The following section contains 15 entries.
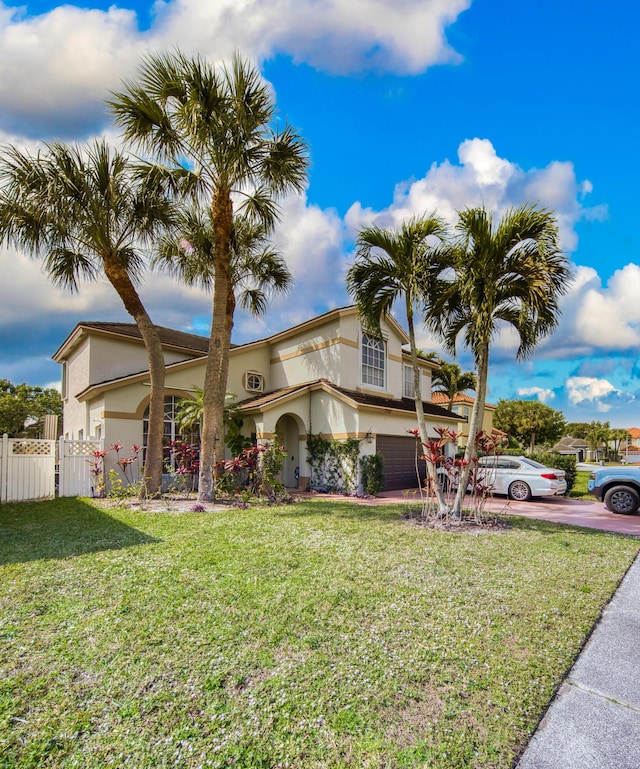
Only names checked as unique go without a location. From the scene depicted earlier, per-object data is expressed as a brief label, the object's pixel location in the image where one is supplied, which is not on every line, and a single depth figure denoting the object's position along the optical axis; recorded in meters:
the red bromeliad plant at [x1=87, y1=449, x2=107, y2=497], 13.39
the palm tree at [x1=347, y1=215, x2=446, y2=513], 9.90
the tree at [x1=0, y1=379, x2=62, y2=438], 34.69
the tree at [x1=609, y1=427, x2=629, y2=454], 76.94
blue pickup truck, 11.46
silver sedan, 14.10
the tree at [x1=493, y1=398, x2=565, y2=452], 46.84
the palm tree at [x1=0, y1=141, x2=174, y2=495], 10.85
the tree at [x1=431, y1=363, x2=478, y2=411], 28.34
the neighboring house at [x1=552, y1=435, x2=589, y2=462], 82.06
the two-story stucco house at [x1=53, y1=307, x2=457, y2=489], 15.30
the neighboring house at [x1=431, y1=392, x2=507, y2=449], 32.84
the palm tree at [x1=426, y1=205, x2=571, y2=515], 9.07
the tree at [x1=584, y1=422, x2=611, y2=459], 77.63
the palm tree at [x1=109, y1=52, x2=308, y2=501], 10.17
